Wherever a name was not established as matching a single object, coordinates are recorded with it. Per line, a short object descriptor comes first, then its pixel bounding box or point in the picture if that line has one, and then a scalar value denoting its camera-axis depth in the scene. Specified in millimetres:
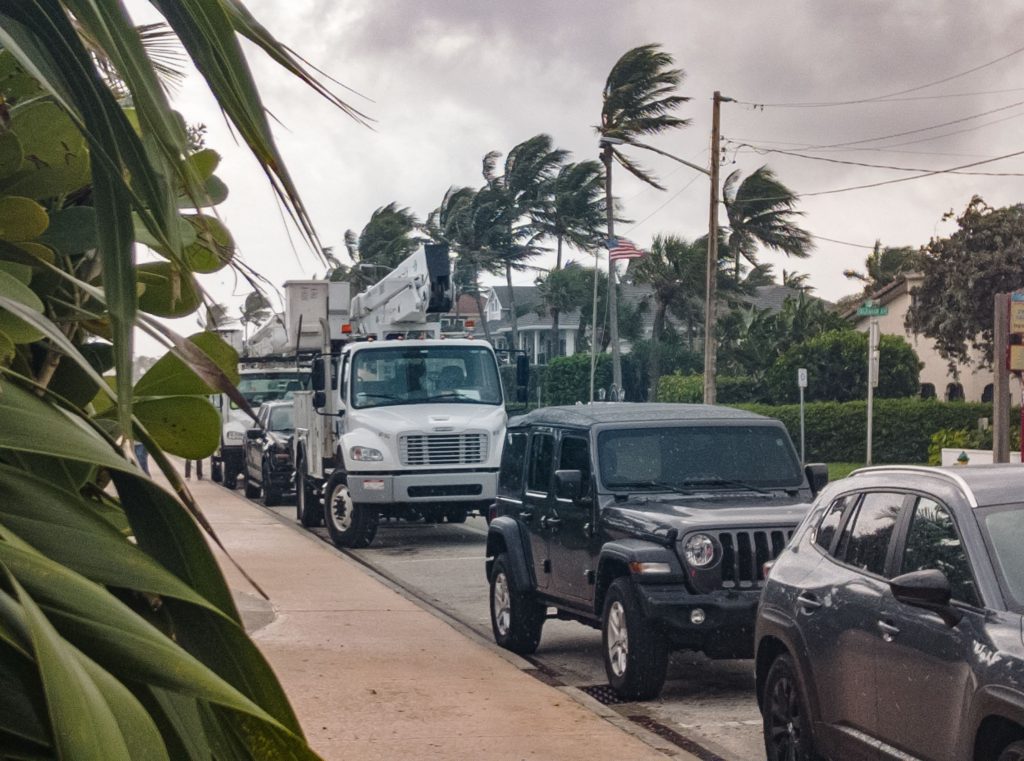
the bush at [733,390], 52281
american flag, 46062
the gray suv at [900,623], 5254
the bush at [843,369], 49000
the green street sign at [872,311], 25781
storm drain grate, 9645
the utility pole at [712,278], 36562
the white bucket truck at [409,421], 19484
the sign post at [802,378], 35312
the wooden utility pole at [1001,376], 18984
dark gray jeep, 9172
